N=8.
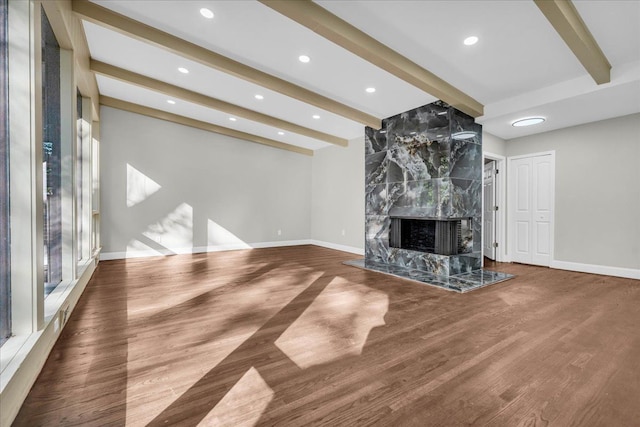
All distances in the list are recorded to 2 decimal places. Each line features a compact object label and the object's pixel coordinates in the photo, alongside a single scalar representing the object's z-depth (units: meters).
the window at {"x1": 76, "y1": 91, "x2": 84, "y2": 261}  3.96
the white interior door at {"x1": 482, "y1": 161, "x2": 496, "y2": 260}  5.79
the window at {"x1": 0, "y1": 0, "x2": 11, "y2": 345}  1.60
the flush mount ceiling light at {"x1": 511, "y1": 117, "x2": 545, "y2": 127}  4.45
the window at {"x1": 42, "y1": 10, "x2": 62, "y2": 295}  2.58
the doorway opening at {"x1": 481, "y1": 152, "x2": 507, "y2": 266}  5.67
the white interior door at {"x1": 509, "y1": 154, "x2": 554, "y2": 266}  5.13
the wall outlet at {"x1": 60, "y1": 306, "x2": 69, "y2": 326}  2.29
